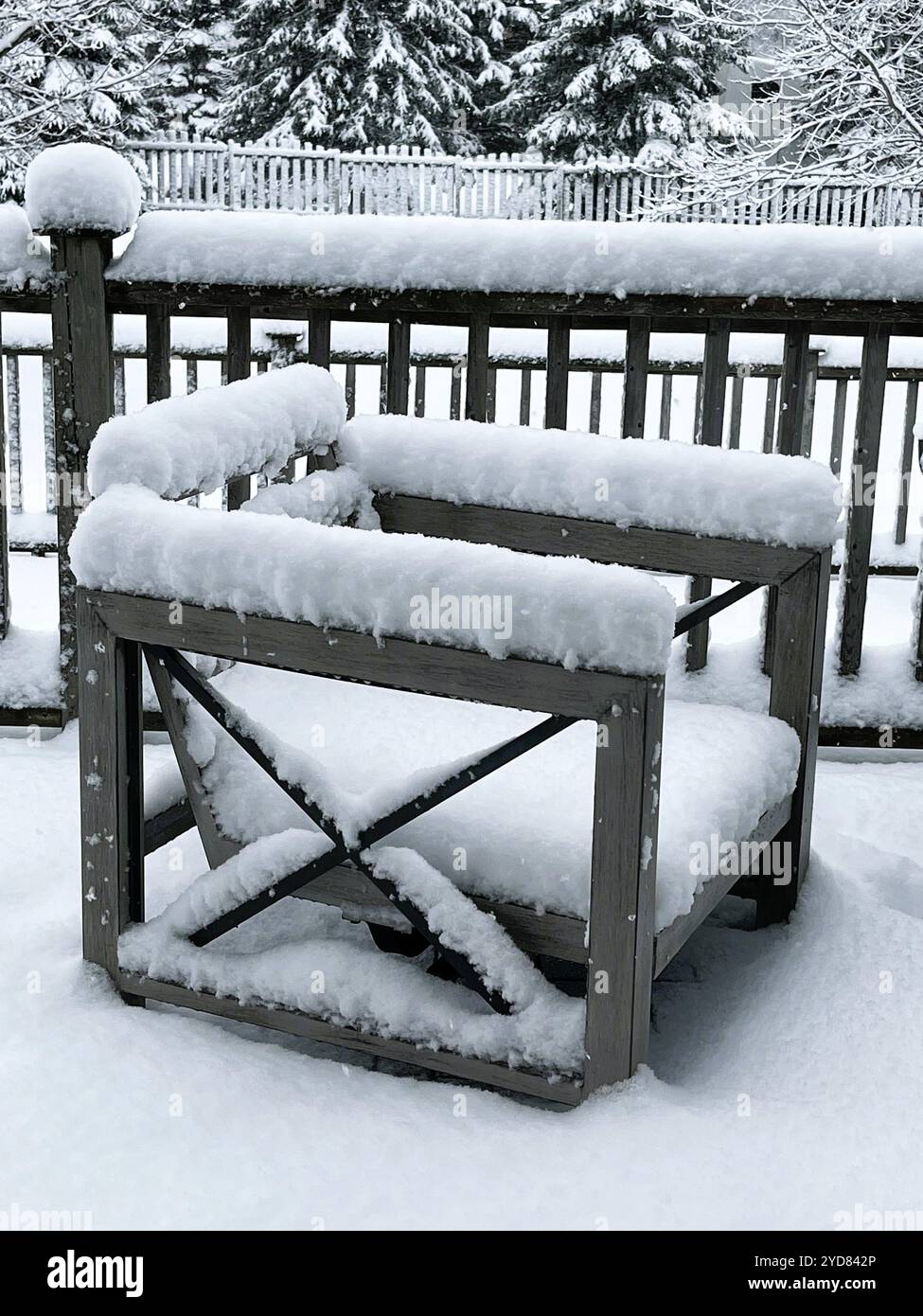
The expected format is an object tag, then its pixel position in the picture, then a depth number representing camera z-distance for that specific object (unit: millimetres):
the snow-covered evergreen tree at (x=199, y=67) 24172
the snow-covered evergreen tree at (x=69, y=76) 14281
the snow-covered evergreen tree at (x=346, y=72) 21391
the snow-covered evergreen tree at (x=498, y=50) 23672
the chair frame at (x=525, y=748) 2045
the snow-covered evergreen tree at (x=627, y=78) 20156
